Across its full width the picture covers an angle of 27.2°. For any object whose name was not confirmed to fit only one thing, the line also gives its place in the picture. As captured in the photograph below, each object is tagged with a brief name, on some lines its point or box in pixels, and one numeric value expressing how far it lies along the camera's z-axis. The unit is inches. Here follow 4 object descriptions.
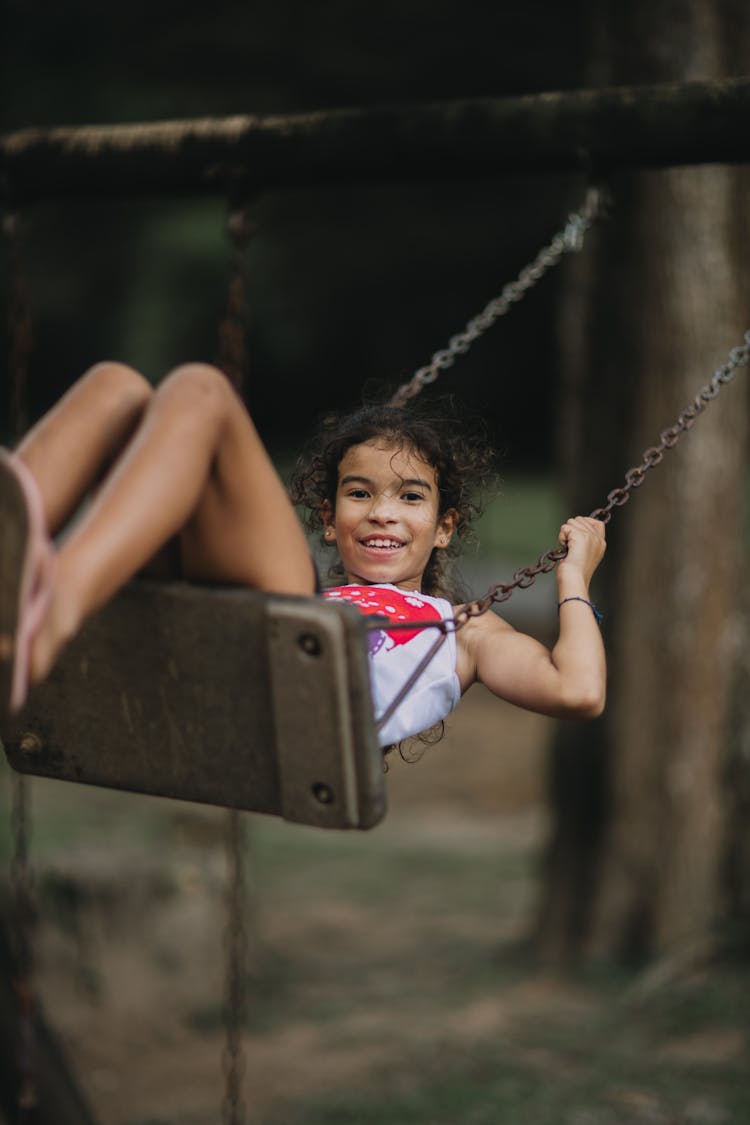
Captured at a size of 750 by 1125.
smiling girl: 76.8
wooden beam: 120.6
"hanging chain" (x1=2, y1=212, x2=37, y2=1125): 128.8
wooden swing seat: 83.8
